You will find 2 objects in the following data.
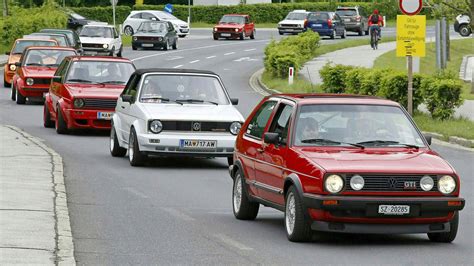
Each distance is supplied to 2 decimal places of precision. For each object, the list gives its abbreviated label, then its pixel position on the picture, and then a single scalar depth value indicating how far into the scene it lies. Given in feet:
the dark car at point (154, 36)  223.10
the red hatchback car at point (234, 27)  258.78
